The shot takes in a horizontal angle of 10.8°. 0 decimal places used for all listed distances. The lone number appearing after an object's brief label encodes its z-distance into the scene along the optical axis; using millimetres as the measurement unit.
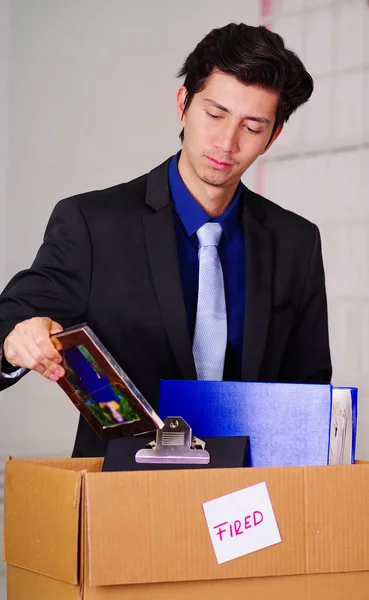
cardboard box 3096
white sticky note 3128
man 3790
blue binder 3333
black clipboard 3247
